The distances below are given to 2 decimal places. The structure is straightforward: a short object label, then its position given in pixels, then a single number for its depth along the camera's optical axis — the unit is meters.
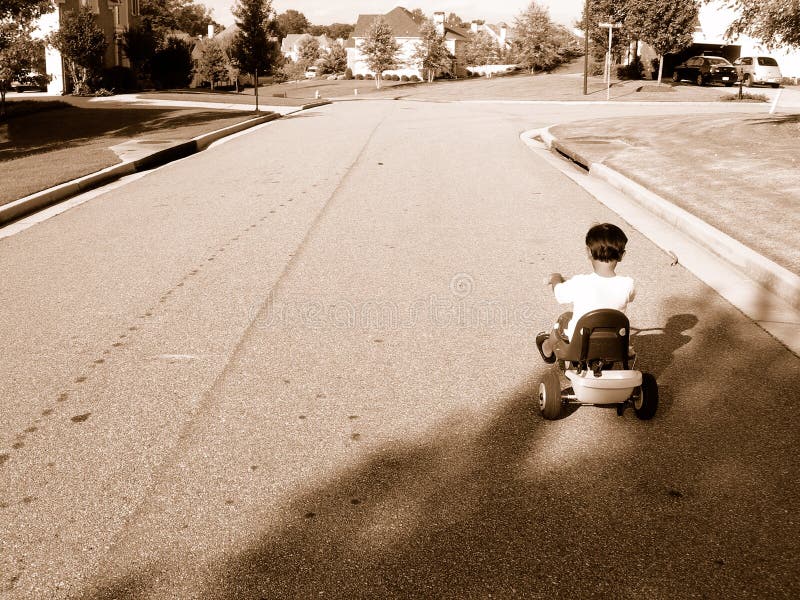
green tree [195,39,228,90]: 63.12
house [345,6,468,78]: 94.88
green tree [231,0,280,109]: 40.06
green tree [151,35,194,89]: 53.50
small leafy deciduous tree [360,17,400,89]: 73.88
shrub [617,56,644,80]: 57.31
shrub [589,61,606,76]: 61.59
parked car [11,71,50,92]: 21.85
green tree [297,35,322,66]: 112.76
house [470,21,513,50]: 128.50
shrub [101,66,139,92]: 46.16
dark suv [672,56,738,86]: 48.91
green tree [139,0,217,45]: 91.25
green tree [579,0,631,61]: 49.91
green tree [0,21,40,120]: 19.91
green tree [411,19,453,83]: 80.00
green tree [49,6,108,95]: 43.41
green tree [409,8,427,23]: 106.03
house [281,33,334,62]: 148.75
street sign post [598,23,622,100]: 39.86
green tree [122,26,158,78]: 51.91
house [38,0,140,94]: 46.53
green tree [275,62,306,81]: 100.44
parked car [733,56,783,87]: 47.44
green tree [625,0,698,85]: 44.69
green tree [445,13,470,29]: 155.07
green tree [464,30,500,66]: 101.62
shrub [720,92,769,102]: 38.62
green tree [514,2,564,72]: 74.19
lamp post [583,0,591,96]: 43.28
